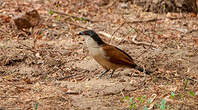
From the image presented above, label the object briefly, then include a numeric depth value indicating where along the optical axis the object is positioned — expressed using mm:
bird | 11847
